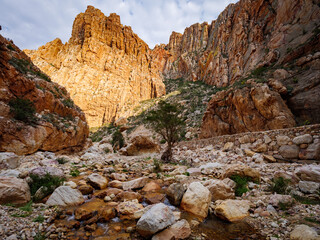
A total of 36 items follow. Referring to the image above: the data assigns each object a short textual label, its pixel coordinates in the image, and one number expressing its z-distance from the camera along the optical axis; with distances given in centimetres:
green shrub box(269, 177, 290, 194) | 471
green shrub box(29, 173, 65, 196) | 463
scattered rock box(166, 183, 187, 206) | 482
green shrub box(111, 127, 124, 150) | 2459
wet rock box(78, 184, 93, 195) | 542
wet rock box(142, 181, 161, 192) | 614
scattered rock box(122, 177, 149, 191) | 622
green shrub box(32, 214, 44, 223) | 326
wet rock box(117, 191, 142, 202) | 516
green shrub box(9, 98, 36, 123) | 875
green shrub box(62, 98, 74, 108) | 1444
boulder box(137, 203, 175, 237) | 313
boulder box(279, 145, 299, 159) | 742
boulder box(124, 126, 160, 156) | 1822
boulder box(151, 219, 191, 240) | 306
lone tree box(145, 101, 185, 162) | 1377
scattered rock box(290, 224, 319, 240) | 266
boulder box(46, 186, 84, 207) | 421
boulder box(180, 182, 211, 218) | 424
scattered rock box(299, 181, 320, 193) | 431
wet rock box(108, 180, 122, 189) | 639
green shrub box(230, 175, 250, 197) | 519
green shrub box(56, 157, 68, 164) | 909
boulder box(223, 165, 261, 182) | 586
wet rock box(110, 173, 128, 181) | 751
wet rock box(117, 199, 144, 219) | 418
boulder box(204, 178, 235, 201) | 490
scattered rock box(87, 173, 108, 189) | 613
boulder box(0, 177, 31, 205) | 371
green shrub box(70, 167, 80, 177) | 732
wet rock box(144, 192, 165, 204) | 501
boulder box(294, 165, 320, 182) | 473
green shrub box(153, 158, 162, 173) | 914
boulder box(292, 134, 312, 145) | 711
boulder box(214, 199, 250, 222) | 389
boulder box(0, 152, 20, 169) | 620
